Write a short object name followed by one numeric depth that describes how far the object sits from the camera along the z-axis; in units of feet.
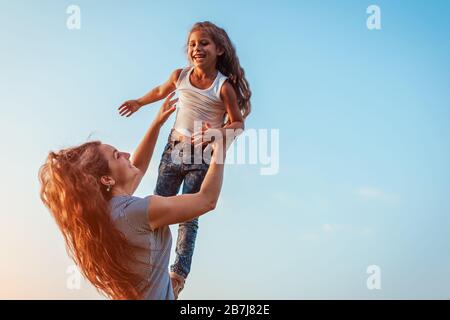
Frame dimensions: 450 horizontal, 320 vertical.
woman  11.50
